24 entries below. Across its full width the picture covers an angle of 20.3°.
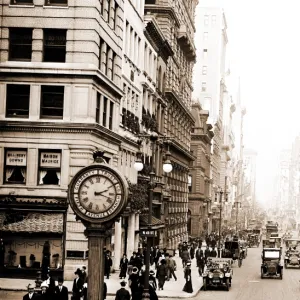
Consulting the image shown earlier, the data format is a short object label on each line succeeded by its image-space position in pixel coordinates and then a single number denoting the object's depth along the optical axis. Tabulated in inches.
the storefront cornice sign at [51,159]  1644.9
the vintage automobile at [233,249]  2720.0
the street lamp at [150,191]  1090.4
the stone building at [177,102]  2960.1
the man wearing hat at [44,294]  848.3
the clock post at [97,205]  730.8
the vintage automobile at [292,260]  2677.2
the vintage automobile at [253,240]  4761.8
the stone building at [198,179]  4643.2
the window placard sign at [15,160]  1651.1
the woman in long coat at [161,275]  1619.1
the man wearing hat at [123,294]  925.8
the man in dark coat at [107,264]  1673.6
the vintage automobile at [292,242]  3354.3
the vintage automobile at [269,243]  3181.6
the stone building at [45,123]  1635.1
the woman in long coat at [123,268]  1706.4
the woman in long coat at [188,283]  1587.1
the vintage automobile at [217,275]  1739.7
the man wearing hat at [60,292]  869.2
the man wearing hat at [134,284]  1084.0
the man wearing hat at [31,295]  825.5
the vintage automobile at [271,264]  2116.1
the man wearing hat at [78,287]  991.0
